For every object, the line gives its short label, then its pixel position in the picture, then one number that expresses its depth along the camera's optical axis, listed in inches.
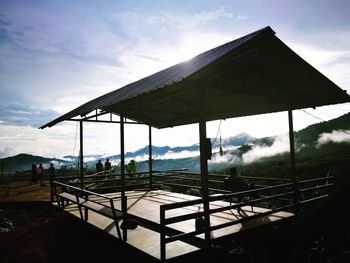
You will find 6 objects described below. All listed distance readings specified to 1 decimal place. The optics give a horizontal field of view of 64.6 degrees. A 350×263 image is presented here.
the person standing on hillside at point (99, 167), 860.1
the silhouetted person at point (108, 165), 868.5
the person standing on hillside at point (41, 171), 908.7
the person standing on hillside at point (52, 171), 870.7
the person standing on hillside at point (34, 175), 902.8
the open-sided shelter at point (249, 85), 239.1
